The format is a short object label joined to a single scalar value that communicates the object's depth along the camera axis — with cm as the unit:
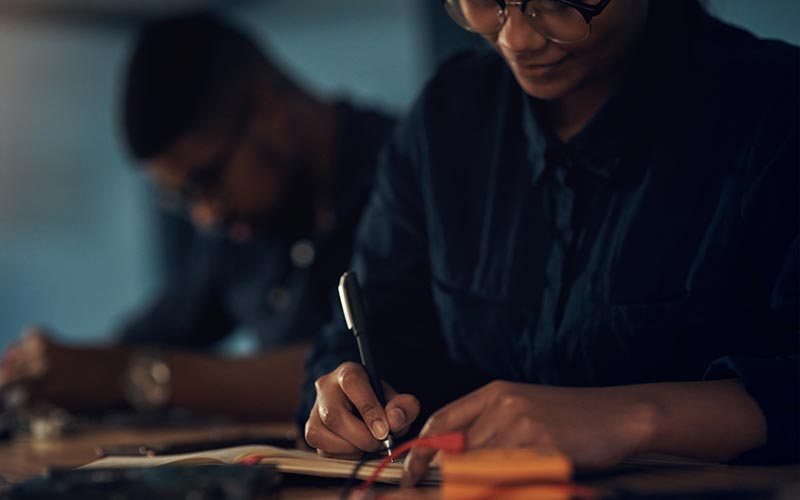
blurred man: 201
